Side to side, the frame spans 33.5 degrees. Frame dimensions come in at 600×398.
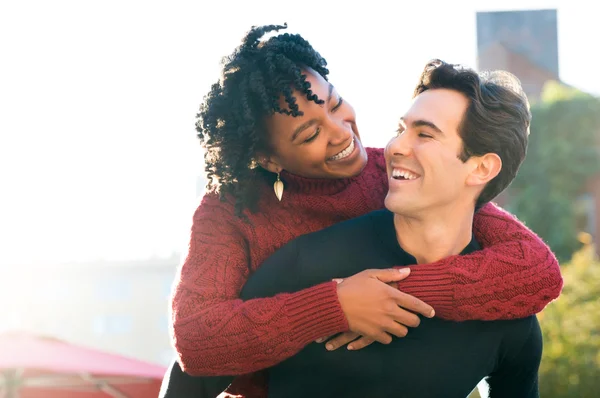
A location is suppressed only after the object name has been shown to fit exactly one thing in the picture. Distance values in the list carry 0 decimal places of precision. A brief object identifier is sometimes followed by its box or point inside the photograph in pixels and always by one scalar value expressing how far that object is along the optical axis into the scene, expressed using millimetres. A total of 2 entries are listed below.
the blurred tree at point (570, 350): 12211
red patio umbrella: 7555
